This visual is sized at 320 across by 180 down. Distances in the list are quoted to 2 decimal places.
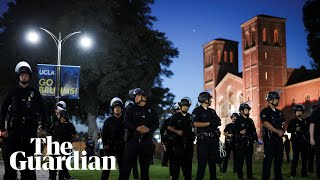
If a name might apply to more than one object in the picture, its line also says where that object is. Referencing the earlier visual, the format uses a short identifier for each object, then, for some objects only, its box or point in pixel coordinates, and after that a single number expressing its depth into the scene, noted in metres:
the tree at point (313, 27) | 47.71
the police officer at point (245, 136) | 14.85
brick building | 84.81
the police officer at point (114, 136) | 11.07
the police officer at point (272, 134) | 11.63
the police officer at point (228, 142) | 17.51
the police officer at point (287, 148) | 22.55
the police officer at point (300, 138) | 15.10
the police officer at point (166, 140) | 14.40
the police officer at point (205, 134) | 11.77
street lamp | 23.50
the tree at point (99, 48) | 40.91
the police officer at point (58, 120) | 13.42
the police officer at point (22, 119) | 8.52
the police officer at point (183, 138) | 11.80
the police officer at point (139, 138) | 9.77
